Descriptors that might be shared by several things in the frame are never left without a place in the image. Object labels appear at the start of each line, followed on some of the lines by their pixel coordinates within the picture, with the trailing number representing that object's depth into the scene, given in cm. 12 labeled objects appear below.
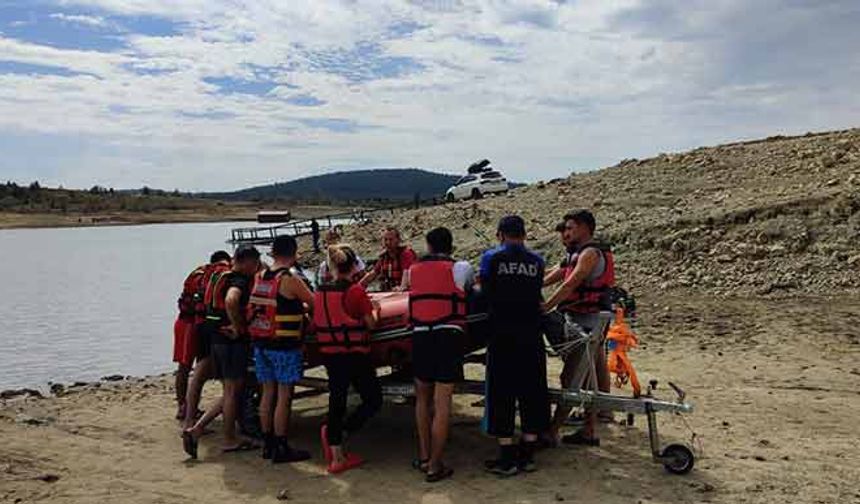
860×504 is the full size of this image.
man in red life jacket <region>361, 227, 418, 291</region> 896
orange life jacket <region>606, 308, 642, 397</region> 781
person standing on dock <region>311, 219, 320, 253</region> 4025
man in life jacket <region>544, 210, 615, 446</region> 671
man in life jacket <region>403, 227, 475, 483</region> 626
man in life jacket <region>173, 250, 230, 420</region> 801
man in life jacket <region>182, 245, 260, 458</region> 736
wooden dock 4400
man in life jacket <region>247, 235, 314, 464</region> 677
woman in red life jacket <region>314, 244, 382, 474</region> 657
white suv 3812
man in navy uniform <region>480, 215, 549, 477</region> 627
